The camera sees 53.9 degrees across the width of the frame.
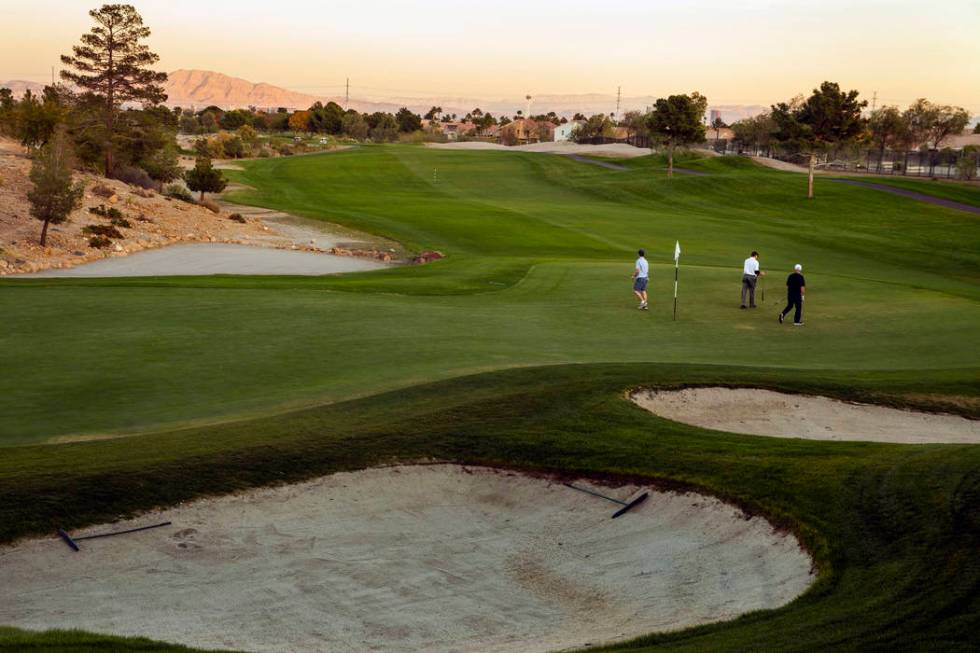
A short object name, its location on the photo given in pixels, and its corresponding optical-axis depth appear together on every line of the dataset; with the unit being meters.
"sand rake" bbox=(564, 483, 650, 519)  12.03
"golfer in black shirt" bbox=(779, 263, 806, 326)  25.66
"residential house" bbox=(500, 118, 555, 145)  186.30
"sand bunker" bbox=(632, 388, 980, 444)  16.08
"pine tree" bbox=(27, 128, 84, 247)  43.22
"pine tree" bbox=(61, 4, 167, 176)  64.31
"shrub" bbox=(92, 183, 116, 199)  54.78
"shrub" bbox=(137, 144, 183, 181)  69.06
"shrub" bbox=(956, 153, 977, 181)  84.88
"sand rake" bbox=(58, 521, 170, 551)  10.52
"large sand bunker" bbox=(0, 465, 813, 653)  9.16
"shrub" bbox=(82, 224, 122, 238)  47.09
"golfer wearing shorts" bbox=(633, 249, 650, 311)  27.23
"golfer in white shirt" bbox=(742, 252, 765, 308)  27.77
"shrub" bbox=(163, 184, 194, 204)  63.34
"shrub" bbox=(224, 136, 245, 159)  126.52
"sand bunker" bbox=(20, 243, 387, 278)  41.03
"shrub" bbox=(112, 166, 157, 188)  66.51
